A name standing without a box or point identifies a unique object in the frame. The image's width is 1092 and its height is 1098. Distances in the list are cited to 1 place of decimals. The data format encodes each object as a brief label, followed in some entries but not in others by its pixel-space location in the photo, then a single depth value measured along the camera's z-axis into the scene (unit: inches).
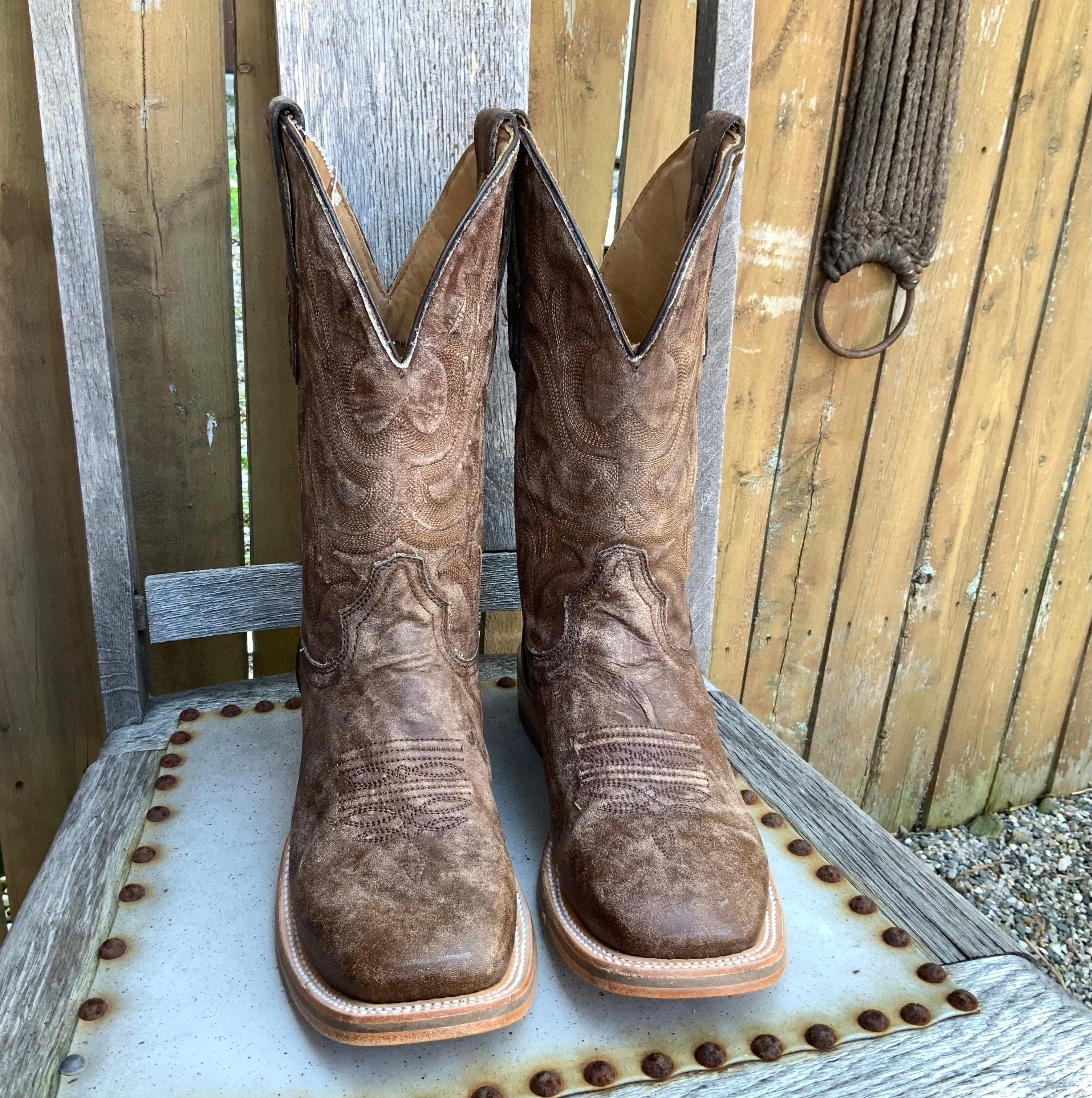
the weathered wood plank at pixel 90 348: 35.4
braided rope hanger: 50.7
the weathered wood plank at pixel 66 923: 24.4
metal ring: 56.6
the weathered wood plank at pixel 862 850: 30.0
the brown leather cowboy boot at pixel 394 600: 26.5
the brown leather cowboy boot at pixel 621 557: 28.9
